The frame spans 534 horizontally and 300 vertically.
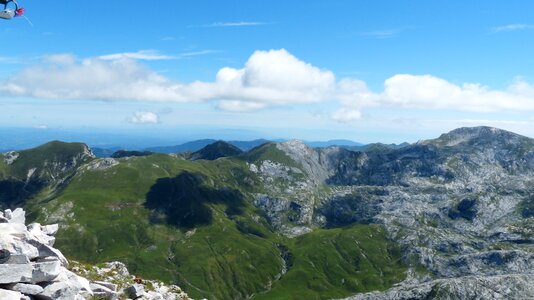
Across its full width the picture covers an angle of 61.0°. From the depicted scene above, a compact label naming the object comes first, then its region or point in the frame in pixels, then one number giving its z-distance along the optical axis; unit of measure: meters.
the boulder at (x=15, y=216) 46.46
